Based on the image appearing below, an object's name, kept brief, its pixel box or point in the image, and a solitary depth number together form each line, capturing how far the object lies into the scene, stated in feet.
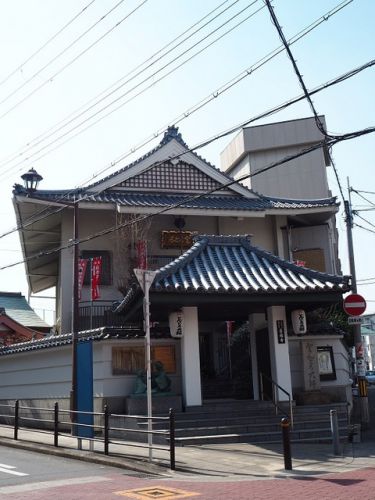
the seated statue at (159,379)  52.60
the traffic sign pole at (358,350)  58.85
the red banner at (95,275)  73.82
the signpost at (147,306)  36.42
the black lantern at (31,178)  57.43
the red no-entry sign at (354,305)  54.49
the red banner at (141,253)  76.84
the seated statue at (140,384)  52.49
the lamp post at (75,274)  49.70
